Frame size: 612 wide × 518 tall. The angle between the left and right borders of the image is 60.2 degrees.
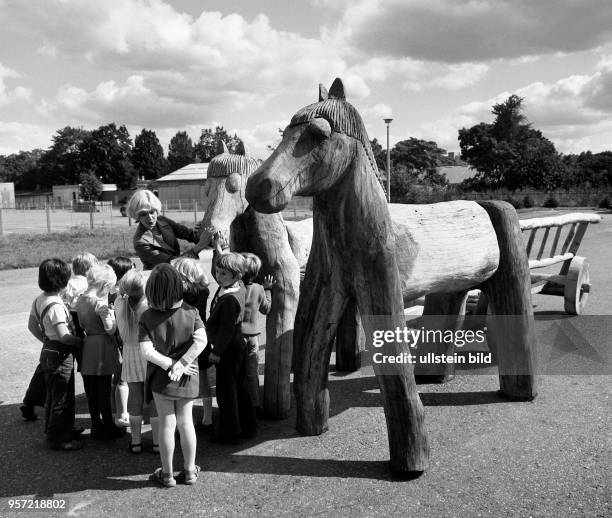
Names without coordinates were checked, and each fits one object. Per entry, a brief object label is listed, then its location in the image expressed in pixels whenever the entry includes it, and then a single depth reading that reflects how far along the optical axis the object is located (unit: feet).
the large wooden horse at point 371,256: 8.80
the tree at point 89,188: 203.34
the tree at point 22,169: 293.84
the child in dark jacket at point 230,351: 10.57
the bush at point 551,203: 116.37
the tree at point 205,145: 276.45
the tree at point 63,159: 266.36
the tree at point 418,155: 202.69
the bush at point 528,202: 118.83
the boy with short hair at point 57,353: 11.05
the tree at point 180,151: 287.96
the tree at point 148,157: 272.72
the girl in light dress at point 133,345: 10.85
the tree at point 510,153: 141.49
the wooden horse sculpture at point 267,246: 12.28
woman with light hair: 12.77
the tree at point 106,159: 256.32
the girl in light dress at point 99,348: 11.37
